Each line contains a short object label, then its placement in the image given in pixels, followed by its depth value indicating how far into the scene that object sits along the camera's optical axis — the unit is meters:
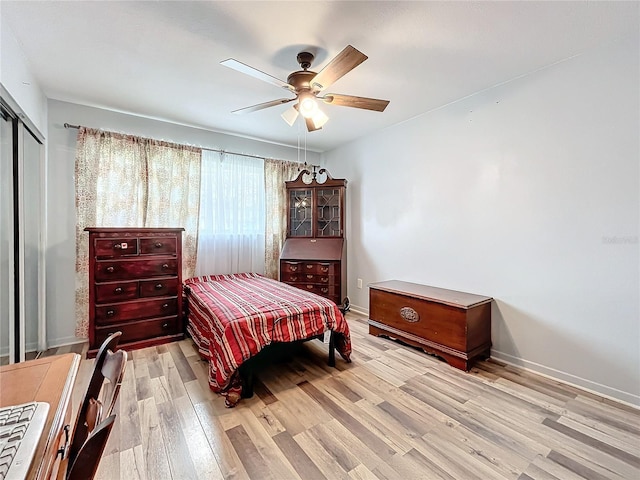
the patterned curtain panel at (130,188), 3.06
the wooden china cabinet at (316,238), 4.08
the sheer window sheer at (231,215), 3.80
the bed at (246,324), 2.07
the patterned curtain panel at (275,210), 4.29
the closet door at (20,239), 2.17
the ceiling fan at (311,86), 1.80
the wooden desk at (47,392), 0.68
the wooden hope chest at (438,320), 2.54
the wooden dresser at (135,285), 2.77
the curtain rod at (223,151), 3.00
